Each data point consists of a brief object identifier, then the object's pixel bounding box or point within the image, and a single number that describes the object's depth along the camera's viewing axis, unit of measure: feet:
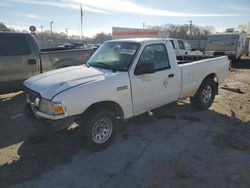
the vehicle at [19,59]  16.14
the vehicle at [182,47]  35.65
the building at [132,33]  67.85
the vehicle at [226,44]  44.04
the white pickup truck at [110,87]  9.61
